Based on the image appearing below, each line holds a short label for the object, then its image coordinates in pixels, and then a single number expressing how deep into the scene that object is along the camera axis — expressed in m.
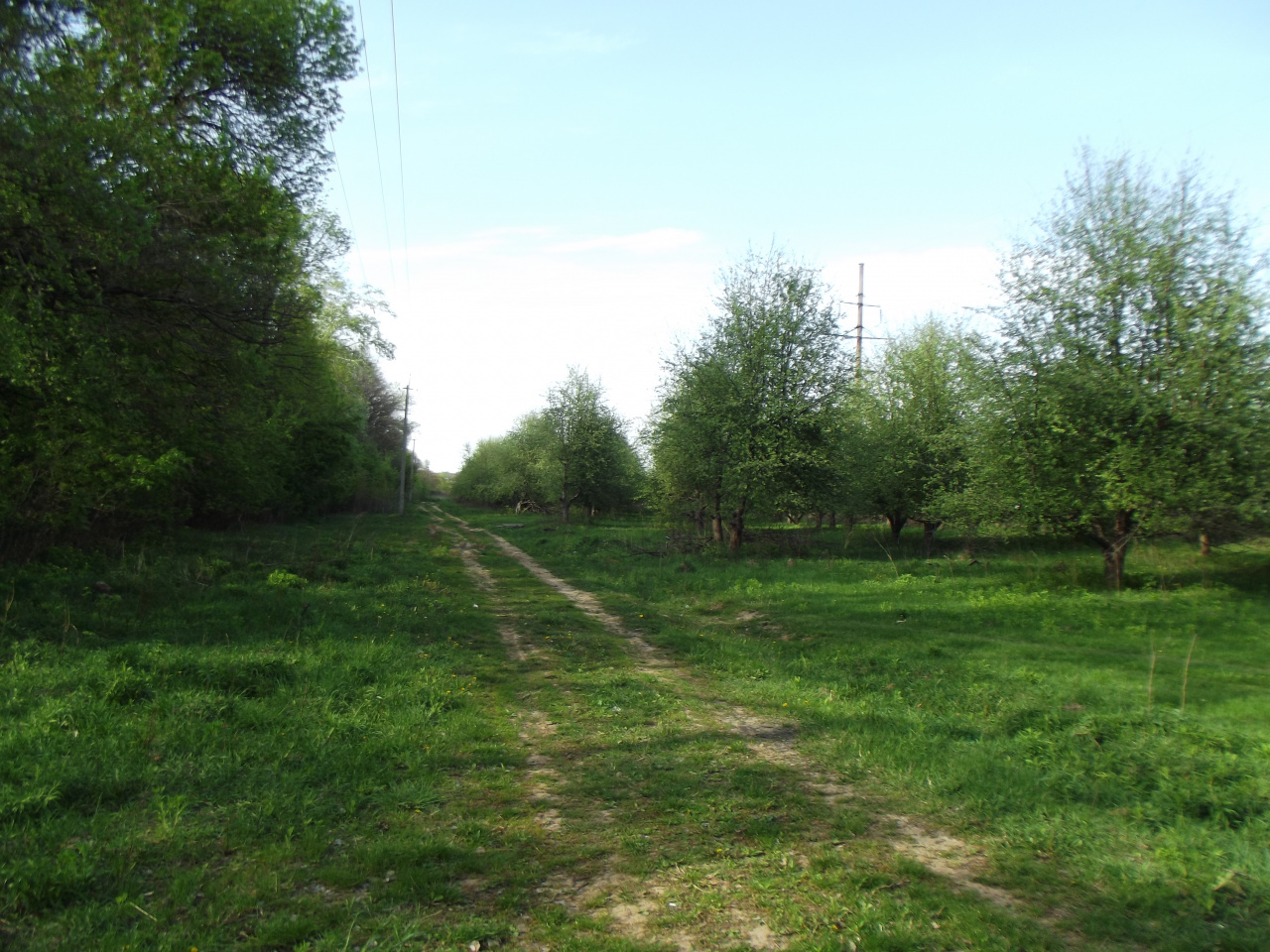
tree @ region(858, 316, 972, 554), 25.23
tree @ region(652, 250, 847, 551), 22.50
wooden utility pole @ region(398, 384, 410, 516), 54.19
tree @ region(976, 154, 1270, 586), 14.41
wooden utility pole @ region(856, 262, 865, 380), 31.46
